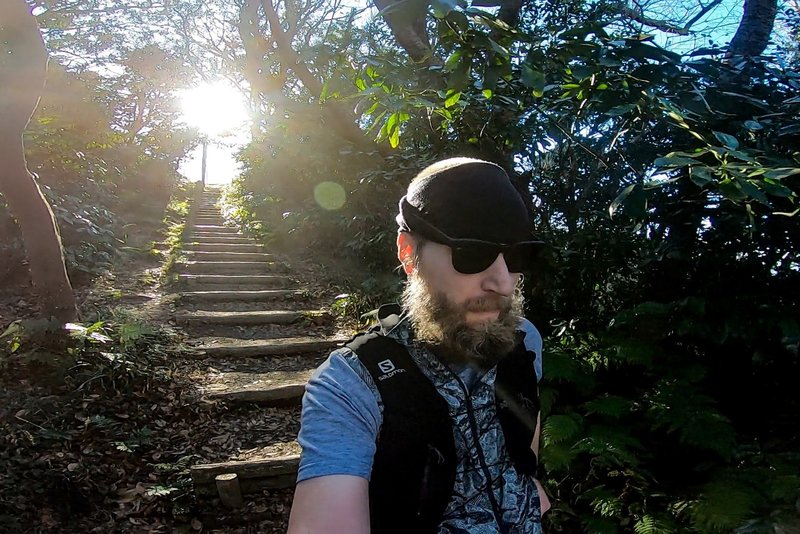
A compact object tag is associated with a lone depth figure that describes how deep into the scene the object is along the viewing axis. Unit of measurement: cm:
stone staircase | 330
